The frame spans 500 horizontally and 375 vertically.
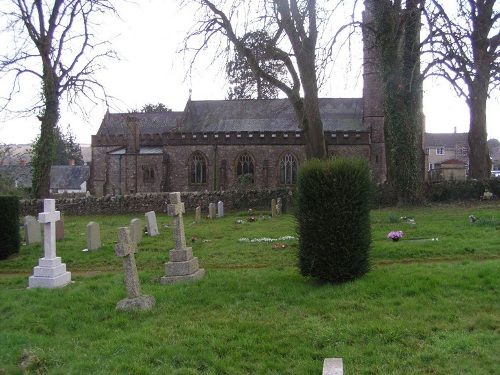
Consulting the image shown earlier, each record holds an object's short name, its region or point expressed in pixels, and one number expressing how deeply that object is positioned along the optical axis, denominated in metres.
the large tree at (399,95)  16.53
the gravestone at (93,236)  12.30
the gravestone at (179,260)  8.12
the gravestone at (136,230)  13.12
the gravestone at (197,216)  18.88
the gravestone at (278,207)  20.99
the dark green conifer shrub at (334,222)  6.98
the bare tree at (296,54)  13.72
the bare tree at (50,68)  20.08
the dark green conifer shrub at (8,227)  12.00
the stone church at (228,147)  36.84
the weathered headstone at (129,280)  6.61
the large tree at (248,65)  14.04
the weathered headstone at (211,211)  20.36
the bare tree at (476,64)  12.09
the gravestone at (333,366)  3.69
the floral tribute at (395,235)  10.54
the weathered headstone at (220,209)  21.32
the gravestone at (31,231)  14.40
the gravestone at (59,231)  14.61
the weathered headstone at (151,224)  14.78
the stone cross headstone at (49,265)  8.73
